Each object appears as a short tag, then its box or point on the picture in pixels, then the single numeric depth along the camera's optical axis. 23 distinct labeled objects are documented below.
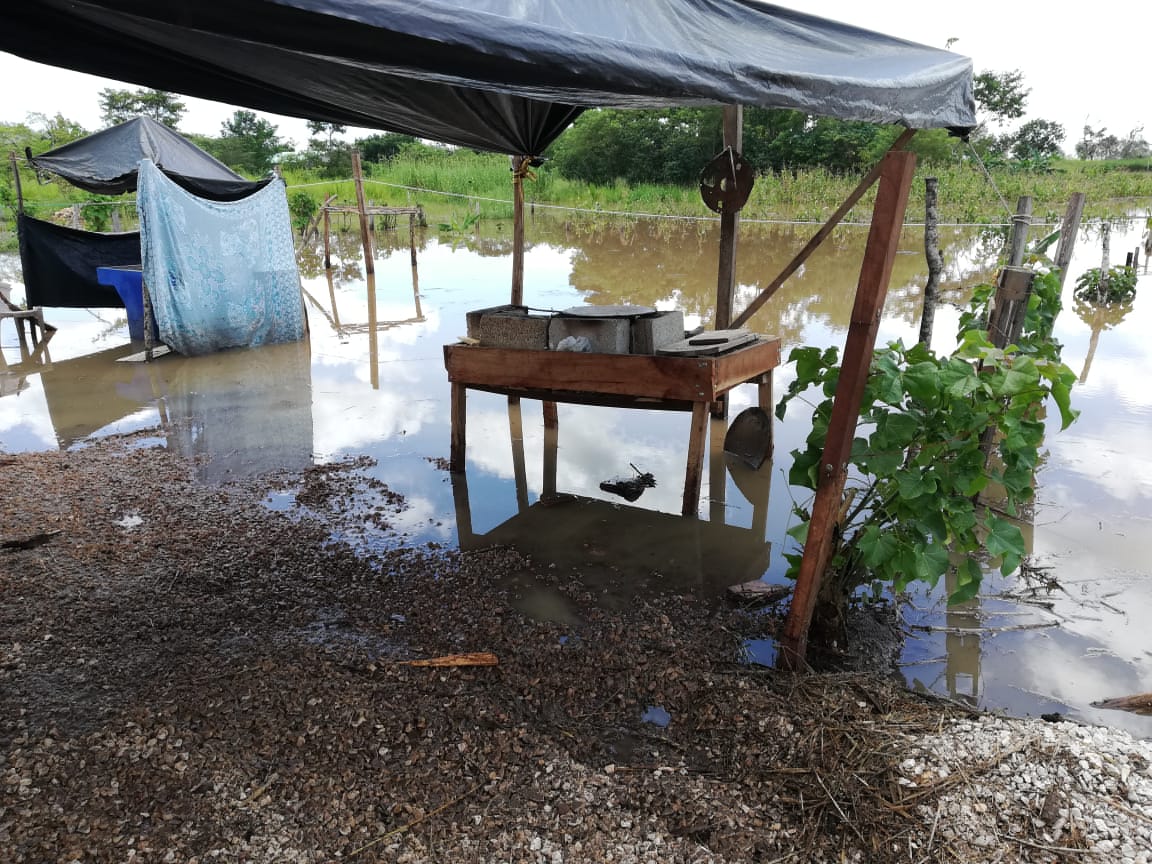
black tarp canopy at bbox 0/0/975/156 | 2.03
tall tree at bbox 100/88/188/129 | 39.88
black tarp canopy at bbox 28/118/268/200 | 9.27
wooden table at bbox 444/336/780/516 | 4.50
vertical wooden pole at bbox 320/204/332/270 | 16.51
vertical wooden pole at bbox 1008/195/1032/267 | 4.46
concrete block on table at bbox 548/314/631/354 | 4.70
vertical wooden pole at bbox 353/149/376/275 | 14.27
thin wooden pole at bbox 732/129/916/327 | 3.14
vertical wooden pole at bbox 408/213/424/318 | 12.88
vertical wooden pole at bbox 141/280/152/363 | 8.84
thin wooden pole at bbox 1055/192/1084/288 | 6.48
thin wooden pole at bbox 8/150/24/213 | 9.38
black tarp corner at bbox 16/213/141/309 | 10.45
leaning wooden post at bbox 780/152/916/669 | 2.60
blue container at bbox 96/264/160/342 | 9.59
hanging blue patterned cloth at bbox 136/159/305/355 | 8.53
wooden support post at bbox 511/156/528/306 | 5.90
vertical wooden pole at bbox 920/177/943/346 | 4.42
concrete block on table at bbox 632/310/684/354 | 4.66
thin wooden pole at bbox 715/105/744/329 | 5.63
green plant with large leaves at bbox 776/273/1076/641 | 2.63
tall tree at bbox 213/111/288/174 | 37.59
